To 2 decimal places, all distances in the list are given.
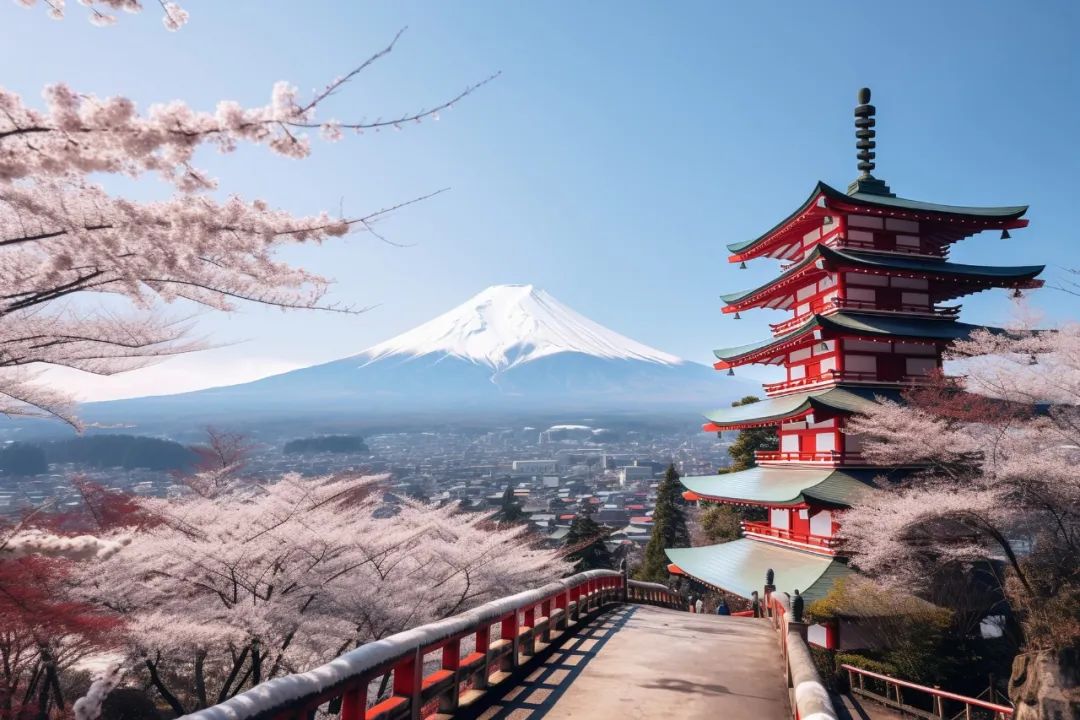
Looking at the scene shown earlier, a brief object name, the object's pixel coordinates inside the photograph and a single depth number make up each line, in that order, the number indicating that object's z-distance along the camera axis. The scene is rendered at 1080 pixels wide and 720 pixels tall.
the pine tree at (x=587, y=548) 36.94
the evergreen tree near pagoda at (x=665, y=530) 34.19
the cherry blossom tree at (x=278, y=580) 10.30
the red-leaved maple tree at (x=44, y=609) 8.45
